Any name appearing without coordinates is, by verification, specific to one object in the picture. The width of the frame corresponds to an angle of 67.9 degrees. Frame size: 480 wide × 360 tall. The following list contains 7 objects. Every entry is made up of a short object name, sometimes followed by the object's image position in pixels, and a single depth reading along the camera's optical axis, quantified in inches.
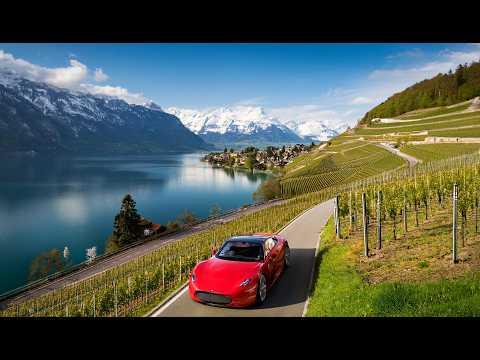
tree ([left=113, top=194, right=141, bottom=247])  1900.8
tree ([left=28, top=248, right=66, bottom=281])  1496.1
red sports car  295.3
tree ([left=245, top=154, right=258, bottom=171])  6328.7
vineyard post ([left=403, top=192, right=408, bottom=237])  511.3
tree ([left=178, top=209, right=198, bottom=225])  2261.3
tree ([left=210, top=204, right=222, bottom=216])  2578.2
